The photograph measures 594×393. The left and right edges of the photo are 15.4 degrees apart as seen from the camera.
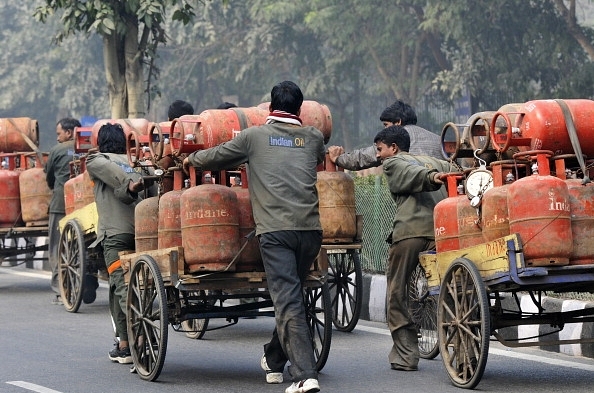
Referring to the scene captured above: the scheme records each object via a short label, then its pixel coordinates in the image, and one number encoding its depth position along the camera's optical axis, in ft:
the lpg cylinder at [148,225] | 51.91
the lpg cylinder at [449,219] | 47.94
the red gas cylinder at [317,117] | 57.32
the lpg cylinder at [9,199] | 82.39
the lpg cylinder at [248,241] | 47.43
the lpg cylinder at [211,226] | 46.88
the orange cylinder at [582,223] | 43.29
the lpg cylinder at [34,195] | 82.52
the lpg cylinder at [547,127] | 45.70
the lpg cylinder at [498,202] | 44.56
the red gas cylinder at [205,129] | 50.39
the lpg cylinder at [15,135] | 88.78
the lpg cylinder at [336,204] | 60.83
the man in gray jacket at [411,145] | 56.73
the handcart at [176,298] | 47.35
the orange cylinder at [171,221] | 49.00
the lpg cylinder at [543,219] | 42.55
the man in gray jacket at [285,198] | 43.67
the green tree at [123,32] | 97.15
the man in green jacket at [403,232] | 51.36
